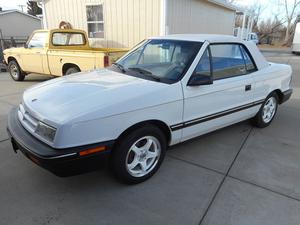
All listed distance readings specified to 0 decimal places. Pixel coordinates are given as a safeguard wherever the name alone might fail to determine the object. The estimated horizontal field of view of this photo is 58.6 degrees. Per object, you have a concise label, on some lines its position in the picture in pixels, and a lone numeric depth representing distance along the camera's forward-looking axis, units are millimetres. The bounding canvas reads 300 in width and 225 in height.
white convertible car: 2504
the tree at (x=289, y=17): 41969
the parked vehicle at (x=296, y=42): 23995
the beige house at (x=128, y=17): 9227
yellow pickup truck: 6844
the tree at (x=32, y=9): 40422
